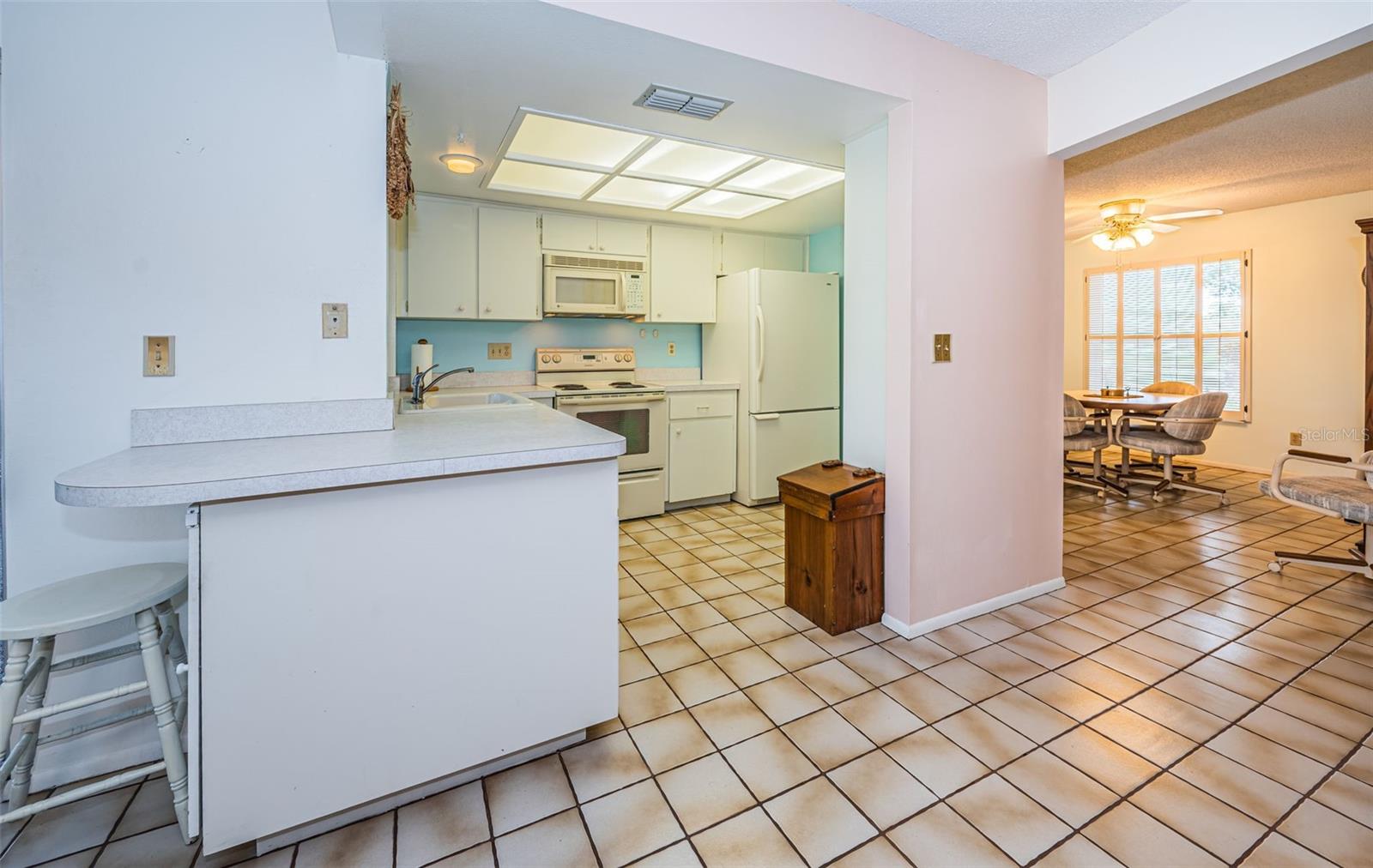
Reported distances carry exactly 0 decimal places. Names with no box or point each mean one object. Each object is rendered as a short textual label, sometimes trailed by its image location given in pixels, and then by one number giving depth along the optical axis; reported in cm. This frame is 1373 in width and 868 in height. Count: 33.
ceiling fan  465
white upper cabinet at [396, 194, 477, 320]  393
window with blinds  562
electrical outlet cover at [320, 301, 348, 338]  197
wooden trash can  252
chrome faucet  315
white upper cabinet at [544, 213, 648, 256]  436
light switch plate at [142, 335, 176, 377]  175
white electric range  418
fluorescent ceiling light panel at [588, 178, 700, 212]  393
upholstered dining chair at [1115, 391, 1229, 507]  457
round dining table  477
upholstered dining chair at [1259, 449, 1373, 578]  287
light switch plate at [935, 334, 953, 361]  253
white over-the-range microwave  434
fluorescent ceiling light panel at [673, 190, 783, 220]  420
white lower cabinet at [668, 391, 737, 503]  454
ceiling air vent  241
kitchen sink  282
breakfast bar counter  135
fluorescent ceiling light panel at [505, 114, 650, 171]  304
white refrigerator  452
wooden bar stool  133
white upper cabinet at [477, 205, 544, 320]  413
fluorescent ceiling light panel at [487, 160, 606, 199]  359
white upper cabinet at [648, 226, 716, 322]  473
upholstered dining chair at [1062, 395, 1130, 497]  493
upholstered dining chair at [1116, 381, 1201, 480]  560
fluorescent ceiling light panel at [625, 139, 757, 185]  333
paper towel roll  373
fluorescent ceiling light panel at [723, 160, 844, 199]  363
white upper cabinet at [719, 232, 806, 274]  500
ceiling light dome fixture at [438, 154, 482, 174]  301
